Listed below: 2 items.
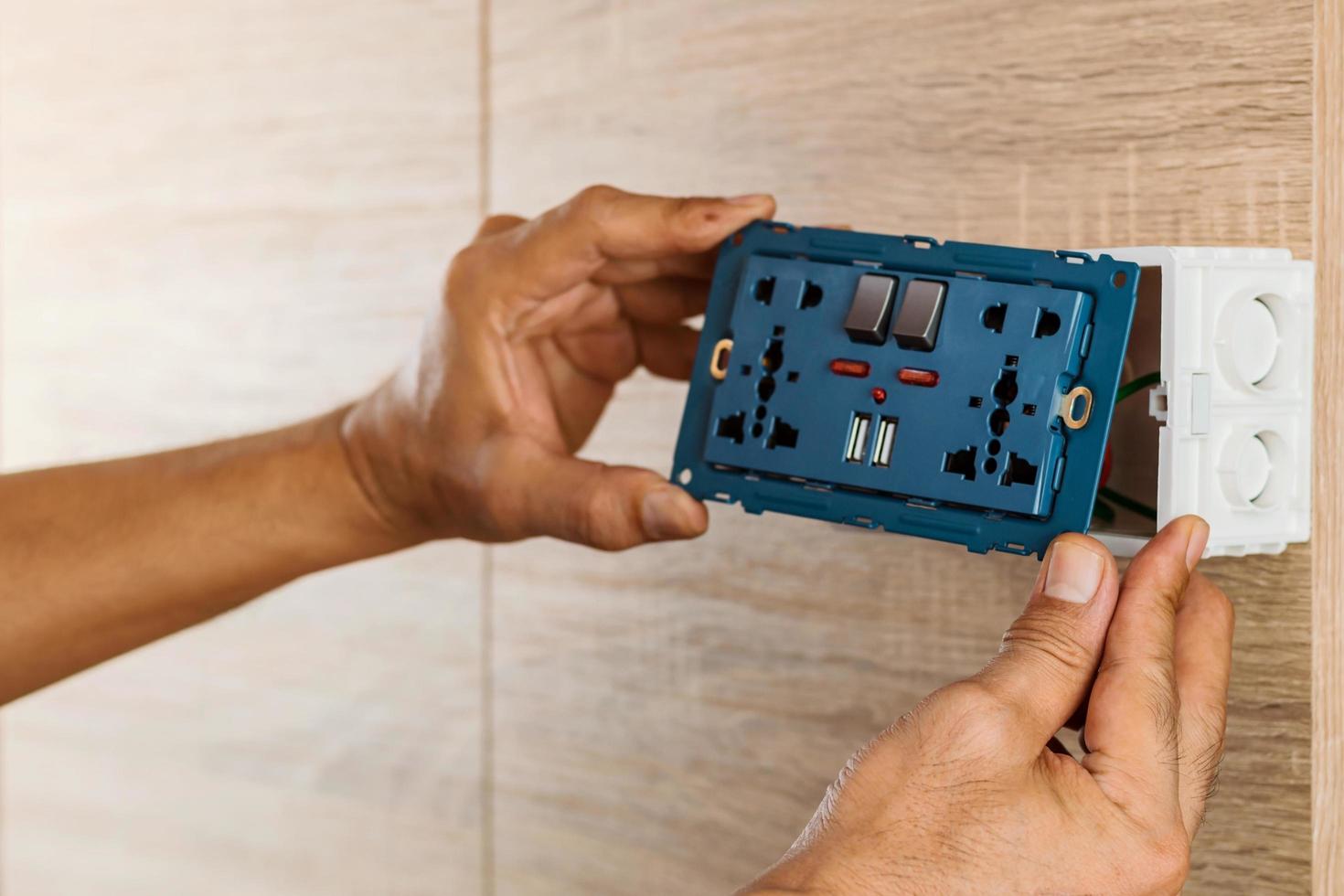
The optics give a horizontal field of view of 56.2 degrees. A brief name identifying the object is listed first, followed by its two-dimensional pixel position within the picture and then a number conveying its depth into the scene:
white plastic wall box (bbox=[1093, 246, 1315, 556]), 0.53
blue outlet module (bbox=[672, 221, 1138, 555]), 0.52
